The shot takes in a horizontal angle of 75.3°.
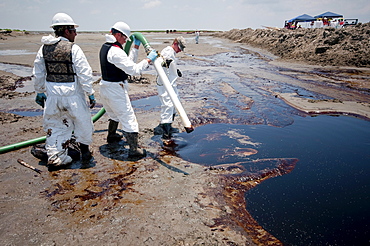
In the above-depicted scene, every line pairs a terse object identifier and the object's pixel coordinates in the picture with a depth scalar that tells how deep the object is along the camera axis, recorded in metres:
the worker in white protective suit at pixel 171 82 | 4.70
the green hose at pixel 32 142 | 3.87
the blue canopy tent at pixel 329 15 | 31.12
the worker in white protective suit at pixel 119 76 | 3.52
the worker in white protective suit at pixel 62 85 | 3.22
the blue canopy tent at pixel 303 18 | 32.62
